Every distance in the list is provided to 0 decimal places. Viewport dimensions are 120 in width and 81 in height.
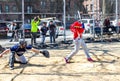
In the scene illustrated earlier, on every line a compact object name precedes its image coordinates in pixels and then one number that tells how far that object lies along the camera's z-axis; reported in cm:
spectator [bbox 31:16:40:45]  1852
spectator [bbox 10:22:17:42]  2061
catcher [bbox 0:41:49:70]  1089
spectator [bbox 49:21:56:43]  1985
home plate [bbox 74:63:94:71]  1057
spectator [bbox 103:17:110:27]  2323
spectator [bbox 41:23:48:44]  1930
